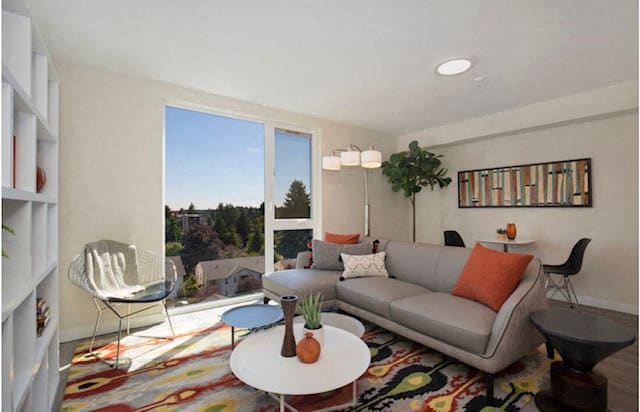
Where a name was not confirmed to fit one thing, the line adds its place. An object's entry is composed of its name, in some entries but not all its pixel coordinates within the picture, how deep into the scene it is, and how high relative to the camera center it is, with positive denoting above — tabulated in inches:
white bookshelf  49.4 -1.3
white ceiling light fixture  117.5 +53.0
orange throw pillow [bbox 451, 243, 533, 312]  89.3 -19.5
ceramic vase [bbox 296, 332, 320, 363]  68.9 -29.6
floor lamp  171.3 +26.7
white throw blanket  104.7 -19.1
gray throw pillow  143.4 -18.9
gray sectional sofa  78.1 -28.5
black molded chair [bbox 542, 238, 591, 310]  136.9 -25.9
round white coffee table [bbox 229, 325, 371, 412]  61.7 -32.6
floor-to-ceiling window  147.6 +4.4
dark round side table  65.0 -30.4
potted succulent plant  73.0 -25.7
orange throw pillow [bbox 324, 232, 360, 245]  152.4 -13.7
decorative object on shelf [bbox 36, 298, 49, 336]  70.8 -23.2
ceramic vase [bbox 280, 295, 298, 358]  72.5 -27.1
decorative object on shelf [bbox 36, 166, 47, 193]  76.3 +7.9
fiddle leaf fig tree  198.2 +24.1
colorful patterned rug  75.5 -44.8
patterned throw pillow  133.0 -23.2
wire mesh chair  99.4 -24.5
